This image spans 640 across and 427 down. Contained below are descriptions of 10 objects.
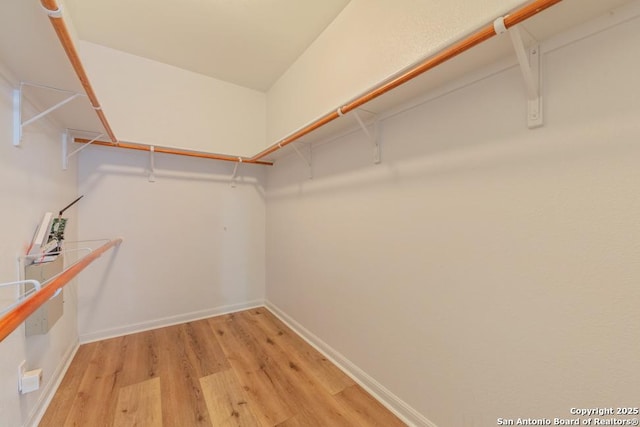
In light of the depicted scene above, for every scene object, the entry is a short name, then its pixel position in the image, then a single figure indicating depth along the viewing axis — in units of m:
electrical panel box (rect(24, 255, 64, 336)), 1.27
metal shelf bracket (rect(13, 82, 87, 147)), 1.15
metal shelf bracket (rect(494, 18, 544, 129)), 0.91
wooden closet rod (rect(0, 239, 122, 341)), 0.66
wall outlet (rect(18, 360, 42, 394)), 1.18
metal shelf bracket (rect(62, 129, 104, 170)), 1.78
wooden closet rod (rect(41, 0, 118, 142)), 0.73
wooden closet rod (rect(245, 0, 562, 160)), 0.74
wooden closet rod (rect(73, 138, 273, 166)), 2.01
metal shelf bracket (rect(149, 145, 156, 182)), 2.38
